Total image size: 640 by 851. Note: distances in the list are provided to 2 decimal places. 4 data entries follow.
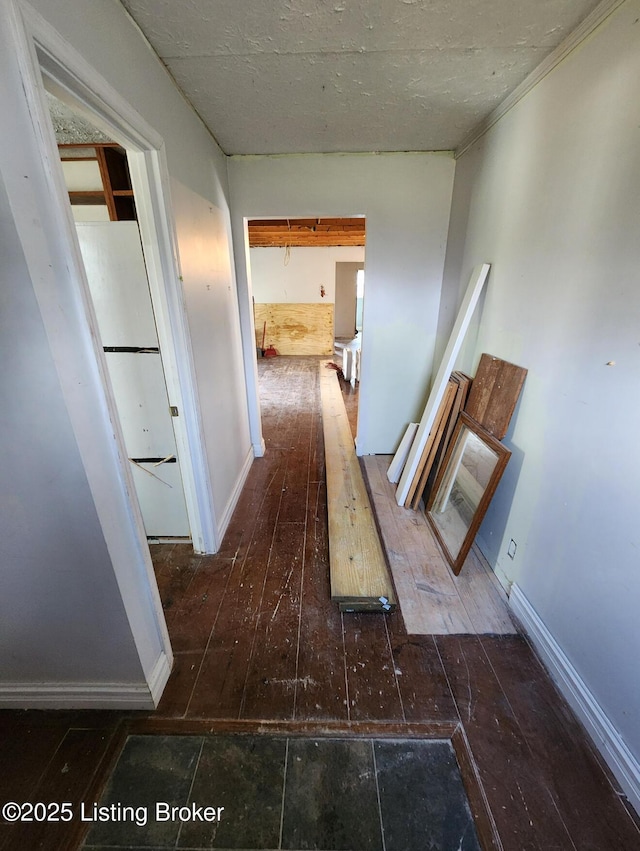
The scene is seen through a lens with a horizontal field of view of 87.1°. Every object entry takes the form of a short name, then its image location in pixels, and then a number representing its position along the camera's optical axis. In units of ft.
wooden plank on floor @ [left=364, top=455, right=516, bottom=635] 5.47
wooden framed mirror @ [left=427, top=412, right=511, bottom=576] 5.92
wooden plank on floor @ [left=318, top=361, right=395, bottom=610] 5.99
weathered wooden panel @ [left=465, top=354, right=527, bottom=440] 5.70
